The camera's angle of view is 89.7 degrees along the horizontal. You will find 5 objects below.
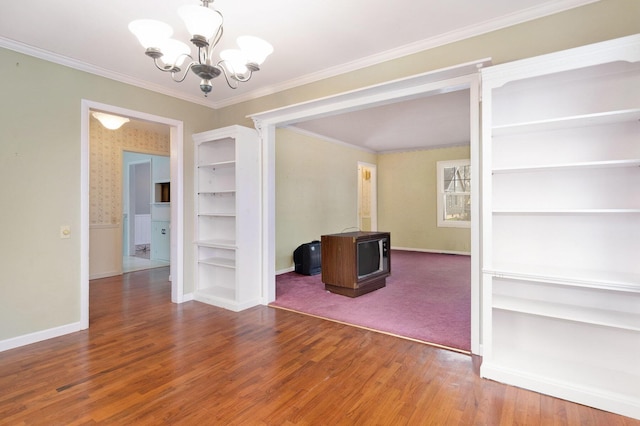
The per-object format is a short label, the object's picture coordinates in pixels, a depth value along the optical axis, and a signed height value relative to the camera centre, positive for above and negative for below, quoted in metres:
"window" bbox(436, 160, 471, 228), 7.60 +0.46
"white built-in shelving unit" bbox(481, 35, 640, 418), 1.99 -0.07
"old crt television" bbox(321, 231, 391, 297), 4.16 -0.67
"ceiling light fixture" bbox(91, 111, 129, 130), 4.26 +1.26
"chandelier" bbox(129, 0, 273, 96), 1.69 +0.98
